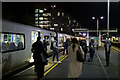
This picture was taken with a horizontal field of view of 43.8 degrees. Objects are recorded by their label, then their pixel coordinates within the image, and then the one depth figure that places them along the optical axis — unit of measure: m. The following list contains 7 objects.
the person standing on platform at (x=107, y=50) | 10.04
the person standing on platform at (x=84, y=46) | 11.94
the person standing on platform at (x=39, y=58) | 6.21
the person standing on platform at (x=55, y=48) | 10.95
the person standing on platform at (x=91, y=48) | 11.75
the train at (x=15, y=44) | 7.44
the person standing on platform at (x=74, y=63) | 4.71
